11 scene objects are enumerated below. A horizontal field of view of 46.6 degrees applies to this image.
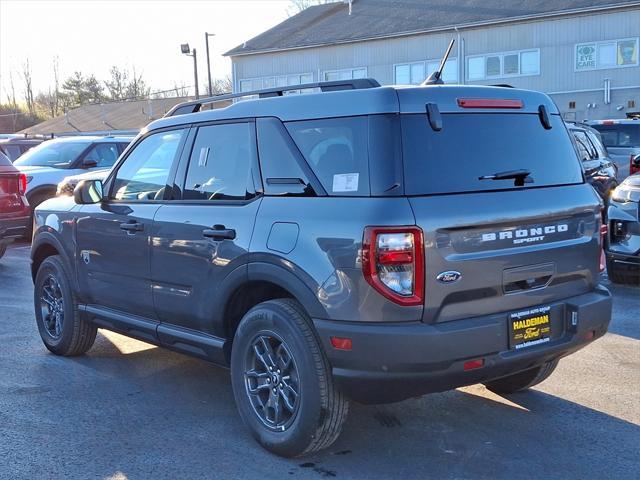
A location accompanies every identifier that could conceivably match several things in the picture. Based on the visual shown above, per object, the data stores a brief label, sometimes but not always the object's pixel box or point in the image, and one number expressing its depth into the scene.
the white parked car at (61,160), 13.00
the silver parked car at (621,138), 17.16
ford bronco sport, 3.59
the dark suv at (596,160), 11.16
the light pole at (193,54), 37.81
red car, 10.15
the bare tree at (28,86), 82.94
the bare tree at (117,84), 77.94
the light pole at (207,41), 43.12
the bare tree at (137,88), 77.94
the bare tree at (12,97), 82.62
